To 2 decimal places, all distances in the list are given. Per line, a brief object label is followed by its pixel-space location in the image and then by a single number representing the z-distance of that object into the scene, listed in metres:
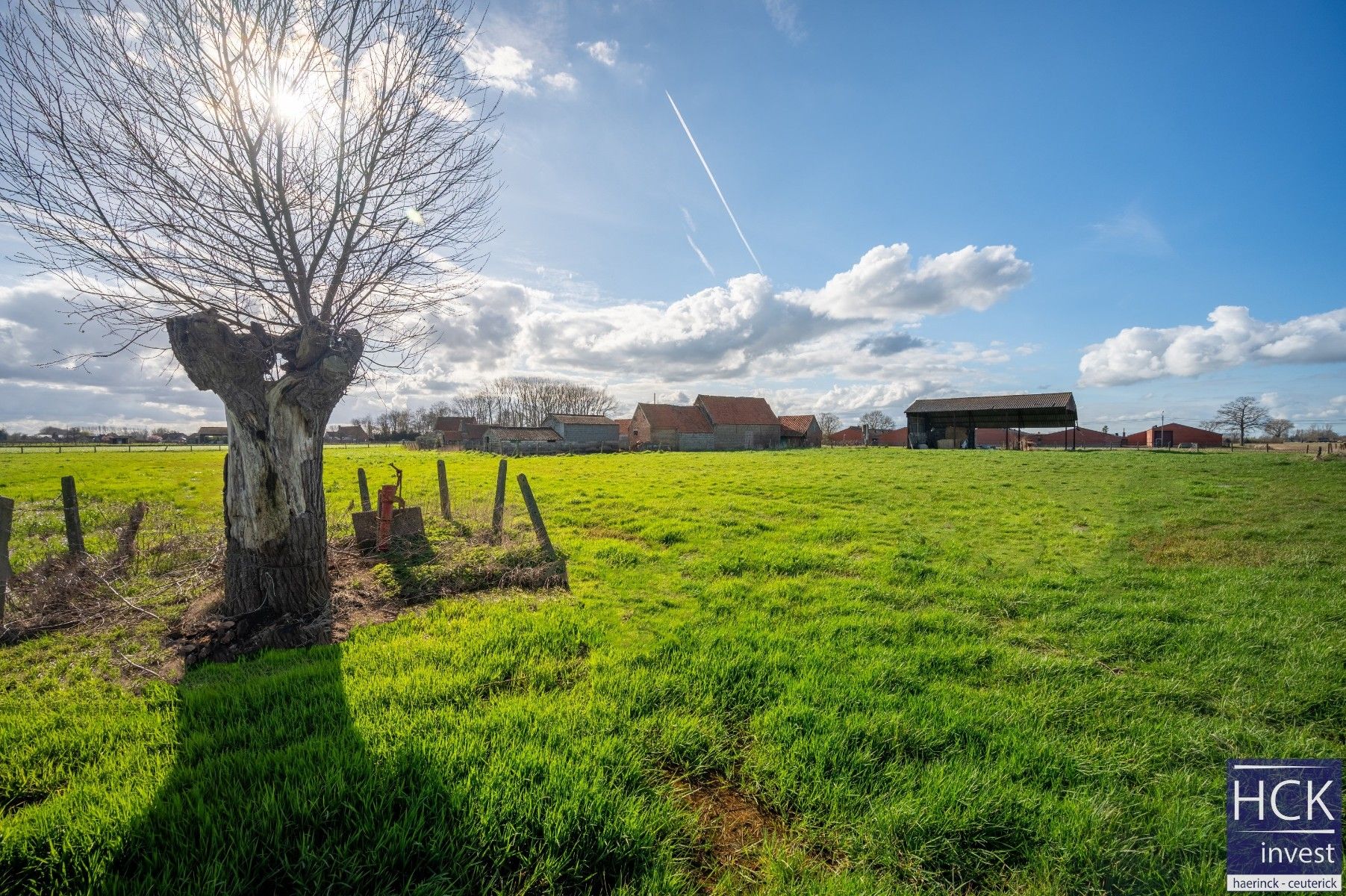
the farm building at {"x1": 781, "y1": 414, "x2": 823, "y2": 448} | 62.56
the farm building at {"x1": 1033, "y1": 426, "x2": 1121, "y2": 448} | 54.95
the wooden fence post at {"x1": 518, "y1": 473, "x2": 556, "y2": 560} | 7.60
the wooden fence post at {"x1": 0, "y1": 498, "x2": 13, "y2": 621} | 5.07
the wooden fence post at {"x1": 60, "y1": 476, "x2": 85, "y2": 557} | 6.74
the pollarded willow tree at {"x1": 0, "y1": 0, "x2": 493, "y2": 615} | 5.14
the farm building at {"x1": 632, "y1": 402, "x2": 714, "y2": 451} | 53.41
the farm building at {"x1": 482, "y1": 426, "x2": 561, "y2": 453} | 48.50
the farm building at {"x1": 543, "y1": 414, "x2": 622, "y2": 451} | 56.12
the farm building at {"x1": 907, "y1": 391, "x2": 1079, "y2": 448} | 37.91
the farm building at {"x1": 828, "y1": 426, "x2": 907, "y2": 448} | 69.74
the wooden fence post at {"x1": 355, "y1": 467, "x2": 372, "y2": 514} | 9.15
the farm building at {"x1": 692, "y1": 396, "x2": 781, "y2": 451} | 55.95
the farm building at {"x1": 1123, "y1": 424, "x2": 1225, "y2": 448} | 61.81
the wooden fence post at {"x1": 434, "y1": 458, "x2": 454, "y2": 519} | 9.98
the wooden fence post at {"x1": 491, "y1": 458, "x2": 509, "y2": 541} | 8.75
